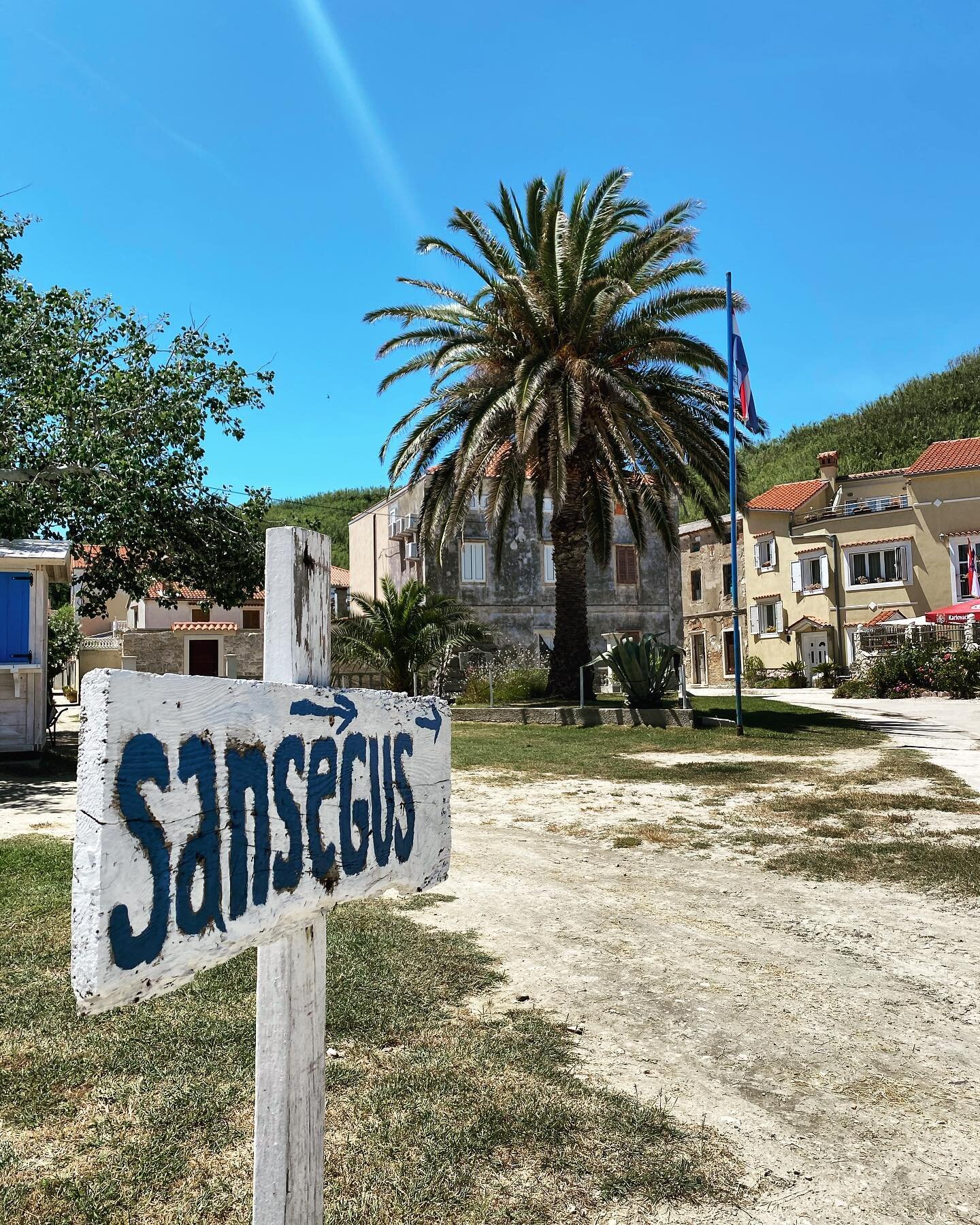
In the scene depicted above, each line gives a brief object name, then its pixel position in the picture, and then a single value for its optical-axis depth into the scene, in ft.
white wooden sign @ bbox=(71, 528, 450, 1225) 4.16
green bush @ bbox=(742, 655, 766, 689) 136.98
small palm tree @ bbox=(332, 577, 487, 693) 78.89
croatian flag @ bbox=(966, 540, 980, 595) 123.34
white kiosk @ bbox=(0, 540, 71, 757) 41.81
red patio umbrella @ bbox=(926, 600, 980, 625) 112.16
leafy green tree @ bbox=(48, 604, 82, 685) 70.00
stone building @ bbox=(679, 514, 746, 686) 154.40
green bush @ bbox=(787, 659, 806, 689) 130.82
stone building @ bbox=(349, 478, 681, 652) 114.73
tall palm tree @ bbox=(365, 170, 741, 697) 60.85
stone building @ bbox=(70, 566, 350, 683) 142.41
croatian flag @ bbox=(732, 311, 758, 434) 58.08
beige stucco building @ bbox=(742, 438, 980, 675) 125.59
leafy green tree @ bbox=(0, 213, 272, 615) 43.57
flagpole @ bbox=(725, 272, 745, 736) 54.39
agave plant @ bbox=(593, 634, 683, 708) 61.82
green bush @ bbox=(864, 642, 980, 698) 91.50
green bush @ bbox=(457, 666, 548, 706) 76.64
